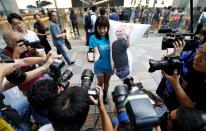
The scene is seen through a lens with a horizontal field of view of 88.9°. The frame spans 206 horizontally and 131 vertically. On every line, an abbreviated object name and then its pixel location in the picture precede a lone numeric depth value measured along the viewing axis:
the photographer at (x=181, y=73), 1.27
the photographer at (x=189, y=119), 0.43
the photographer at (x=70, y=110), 0.72
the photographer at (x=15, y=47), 1.63
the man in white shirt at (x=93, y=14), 4.53
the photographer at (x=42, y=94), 0.93
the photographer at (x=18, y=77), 1.01
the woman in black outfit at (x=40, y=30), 3.42
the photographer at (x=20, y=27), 2.21
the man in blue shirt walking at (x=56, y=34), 2.99
